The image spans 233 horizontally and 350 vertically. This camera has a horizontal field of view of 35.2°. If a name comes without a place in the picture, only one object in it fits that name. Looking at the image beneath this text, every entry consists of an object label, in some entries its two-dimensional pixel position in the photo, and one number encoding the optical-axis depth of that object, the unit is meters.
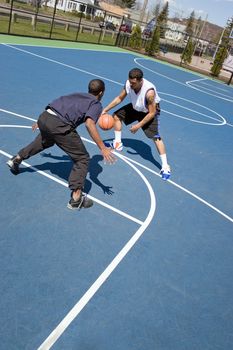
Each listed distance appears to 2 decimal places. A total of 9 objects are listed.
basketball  6.22
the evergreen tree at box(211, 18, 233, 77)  25.92
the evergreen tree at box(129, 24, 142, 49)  27.55
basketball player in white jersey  6.42
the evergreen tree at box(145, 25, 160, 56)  26.59
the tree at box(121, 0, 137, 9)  77.79
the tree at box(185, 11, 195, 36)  93.94
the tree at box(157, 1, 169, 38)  78.31
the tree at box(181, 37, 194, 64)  26.73
